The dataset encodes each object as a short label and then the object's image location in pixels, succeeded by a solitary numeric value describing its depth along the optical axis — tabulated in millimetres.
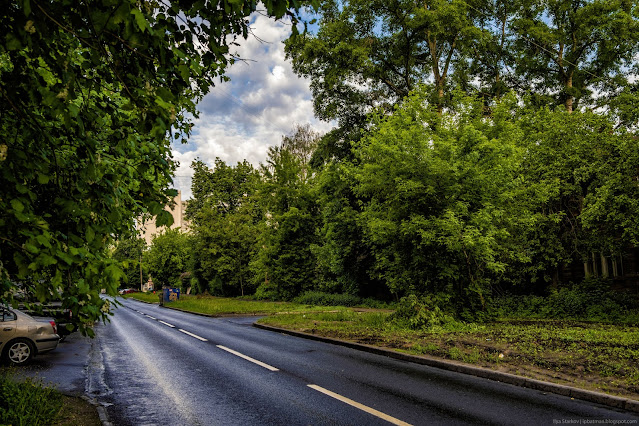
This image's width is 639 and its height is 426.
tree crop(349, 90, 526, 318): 13570
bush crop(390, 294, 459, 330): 13656
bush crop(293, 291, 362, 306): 27922
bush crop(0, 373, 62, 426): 4953
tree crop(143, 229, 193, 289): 68500
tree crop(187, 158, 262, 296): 45531
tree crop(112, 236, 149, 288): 93438
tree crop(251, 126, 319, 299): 34219
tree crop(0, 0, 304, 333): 2674
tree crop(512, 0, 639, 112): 25844
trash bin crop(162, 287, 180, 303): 42250
